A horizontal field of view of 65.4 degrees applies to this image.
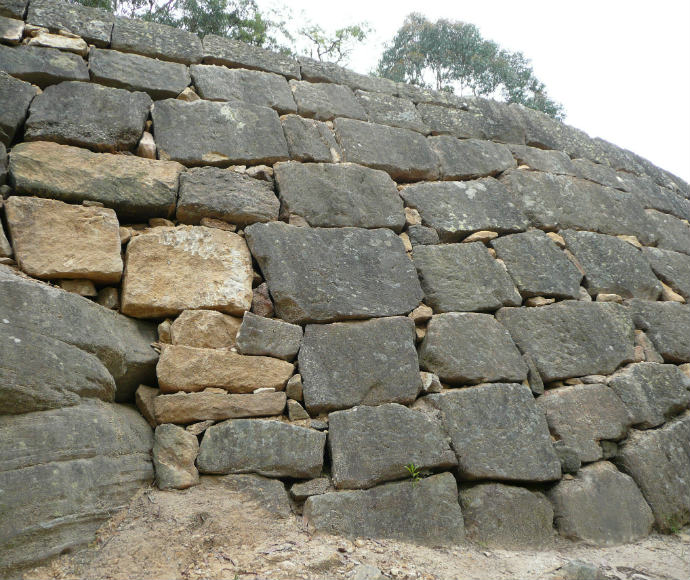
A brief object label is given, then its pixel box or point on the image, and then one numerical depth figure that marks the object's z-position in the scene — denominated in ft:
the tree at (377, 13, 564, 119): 36.88
